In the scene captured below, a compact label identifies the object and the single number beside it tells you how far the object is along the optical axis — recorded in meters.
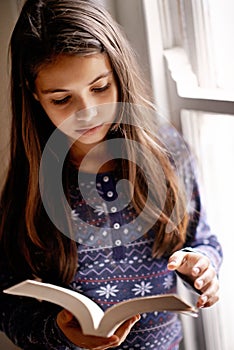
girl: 0.76
